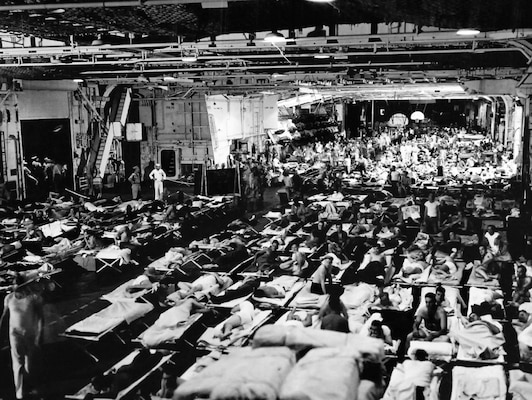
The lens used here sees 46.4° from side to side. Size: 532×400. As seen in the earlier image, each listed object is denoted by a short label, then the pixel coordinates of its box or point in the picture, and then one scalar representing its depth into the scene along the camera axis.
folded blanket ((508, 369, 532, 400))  6.19
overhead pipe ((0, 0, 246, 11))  6.12
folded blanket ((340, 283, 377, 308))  8.75
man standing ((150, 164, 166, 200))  19.89
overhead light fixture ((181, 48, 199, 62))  11.86
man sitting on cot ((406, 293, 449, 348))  7.50
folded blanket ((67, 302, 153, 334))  7.97
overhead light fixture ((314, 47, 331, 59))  12.10
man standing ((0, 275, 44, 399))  7.18
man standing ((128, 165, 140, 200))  20.22
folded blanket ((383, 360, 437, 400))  6.21
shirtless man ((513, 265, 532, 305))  8.72
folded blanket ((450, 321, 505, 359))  7.10
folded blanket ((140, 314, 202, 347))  7.57
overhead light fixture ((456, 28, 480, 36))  7.64
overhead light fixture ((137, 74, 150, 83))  19.64
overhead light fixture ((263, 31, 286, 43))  8.27
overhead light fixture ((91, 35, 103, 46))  9.81
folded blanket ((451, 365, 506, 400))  6.25
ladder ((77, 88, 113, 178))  22.86
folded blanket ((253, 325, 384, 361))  4.40
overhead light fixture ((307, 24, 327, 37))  9.92
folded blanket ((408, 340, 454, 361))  7.08
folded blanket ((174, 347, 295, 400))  3.76
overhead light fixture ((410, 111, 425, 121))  39.34
